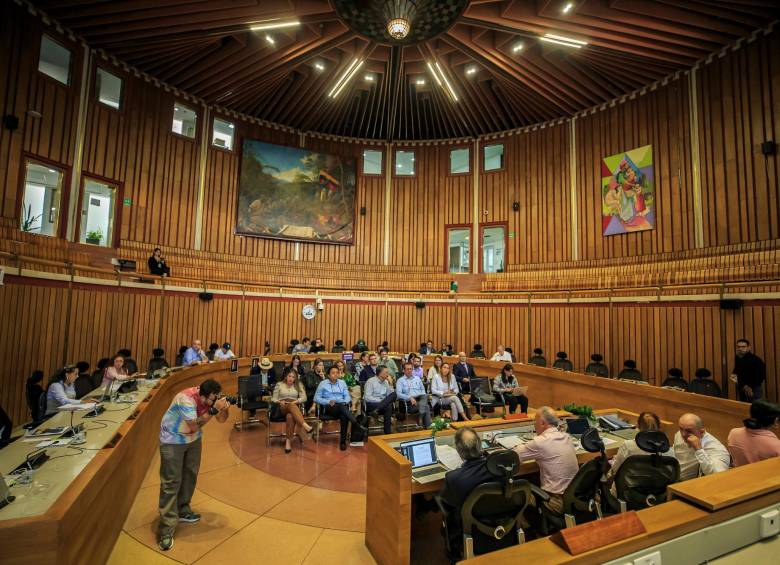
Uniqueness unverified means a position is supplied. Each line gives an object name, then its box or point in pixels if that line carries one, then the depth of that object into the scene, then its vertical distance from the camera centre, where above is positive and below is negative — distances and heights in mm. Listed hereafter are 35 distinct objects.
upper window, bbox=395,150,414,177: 15047 +5716
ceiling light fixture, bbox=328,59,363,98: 9947 +6086
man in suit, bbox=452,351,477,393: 8070 -1225
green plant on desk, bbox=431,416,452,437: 3904 -1100
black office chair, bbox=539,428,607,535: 2964 -1362
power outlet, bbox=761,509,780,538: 1815 -929
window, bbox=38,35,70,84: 8695 +5526
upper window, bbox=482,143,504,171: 14038 +5665
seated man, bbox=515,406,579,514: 3234 -1175
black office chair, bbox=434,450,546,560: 2582 -1341
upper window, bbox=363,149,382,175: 15094 +5757
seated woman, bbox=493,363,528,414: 7316 -1359
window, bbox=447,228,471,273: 14250 +2342
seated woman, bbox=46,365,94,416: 4730 -1018
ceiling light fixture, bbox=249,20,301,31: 8211 +5950
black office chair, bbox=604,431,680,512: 2898 -1176
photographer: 3508 -1114
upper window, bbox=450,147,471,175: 14641 +5710
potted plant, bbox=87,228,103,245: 9875 +1770
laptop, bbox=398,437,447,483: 3207 -1240
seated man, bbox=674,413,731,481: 3158 -1077
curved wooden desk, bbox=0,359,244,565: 1888 -1198
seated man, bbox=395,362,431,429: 6770 -1383
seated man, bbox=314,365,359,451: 6102 -1399
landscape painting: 13305 +4109
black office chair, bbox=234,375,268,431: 6716 -1458
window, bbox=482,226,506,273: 13688 +2311
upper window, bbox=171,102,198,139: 11895 +5757
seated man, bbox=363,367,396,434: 6328 -1370
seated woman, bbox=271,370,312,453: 5988 -1399
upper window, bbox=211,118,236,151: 12773 +5727
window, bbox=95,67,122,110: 10000 +5647
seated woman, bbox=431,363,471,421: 7027 -1418
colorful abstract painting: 10578 +3488
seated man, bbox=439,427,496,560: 2691 -1130
